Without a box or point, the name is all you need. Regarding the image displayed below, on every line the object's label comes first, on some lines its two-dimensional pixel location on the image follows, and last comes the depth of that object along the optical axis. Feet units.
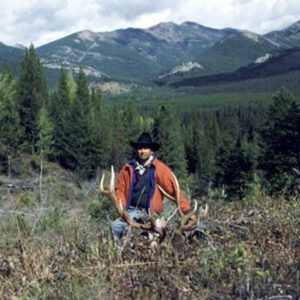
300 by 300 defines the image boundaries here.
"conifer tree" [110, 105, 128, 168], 204.64
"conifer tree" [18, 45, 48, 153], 190.39
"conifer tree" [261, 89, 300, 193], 123.54
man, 23.88
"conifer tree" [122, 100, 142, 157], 222.69
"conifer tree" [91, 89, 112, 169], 188.21
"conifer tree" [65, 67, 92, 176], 186.19
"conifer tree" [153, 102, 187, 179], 190.90
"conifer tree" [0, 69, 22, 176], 162.68
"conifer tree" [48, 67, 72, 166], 188.75
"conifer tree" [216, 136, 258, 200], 141.45
